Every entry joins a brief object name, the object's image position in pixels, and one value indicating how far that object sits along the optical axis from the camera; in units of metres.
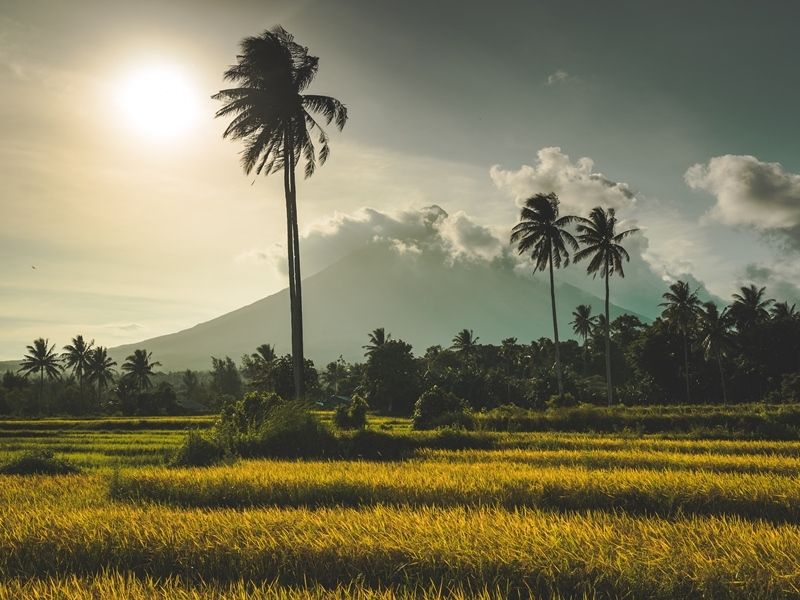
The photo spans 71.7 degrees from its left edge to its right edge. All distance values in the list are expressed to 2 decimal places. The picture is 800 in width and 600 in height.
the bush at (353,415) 28.41
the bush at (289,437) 18.16
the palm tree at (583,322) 87.81
